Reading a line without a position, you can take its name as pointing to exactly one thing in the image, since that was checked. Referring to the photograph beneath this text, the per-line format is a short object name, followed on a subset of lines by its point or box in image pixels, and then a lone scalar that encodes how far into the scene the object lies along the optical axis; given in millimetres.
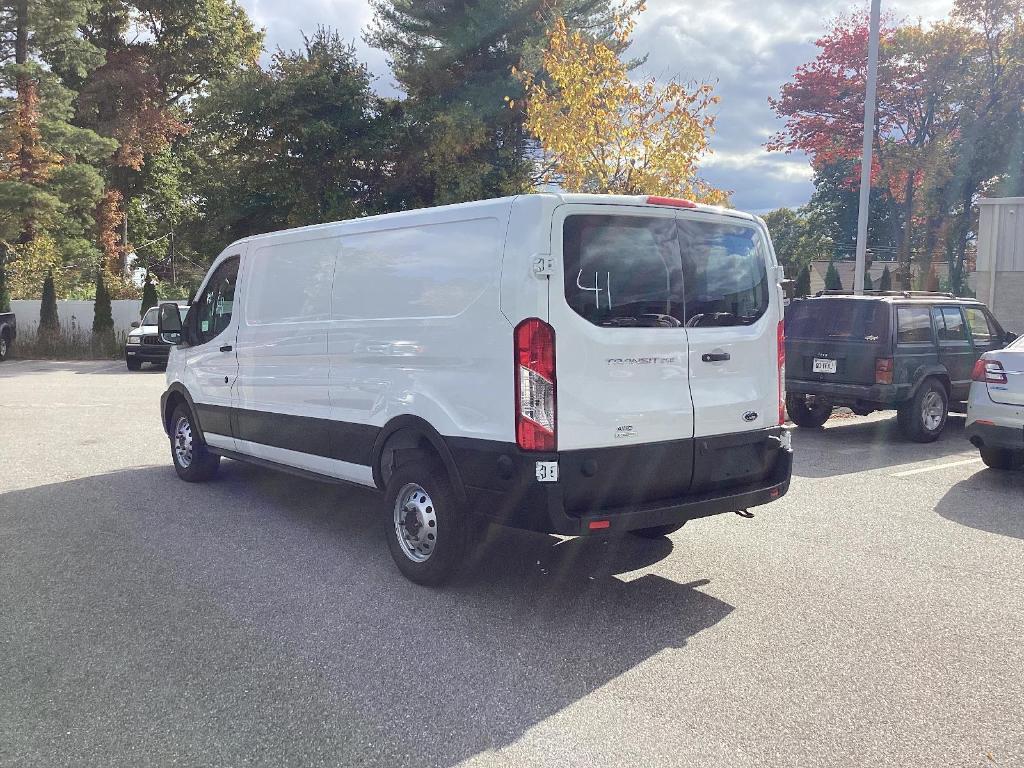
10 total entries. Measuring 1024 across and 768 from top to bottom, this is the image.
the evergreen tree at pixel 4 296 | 29422
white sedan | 7812
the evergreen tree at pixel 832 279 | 31984
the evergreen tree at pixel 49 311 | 28248
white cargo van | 4402
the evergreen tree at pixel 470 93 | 24844
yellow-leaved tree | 15227
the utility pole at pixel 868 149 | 14000
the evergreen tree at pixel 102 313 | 27984
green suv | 10164
